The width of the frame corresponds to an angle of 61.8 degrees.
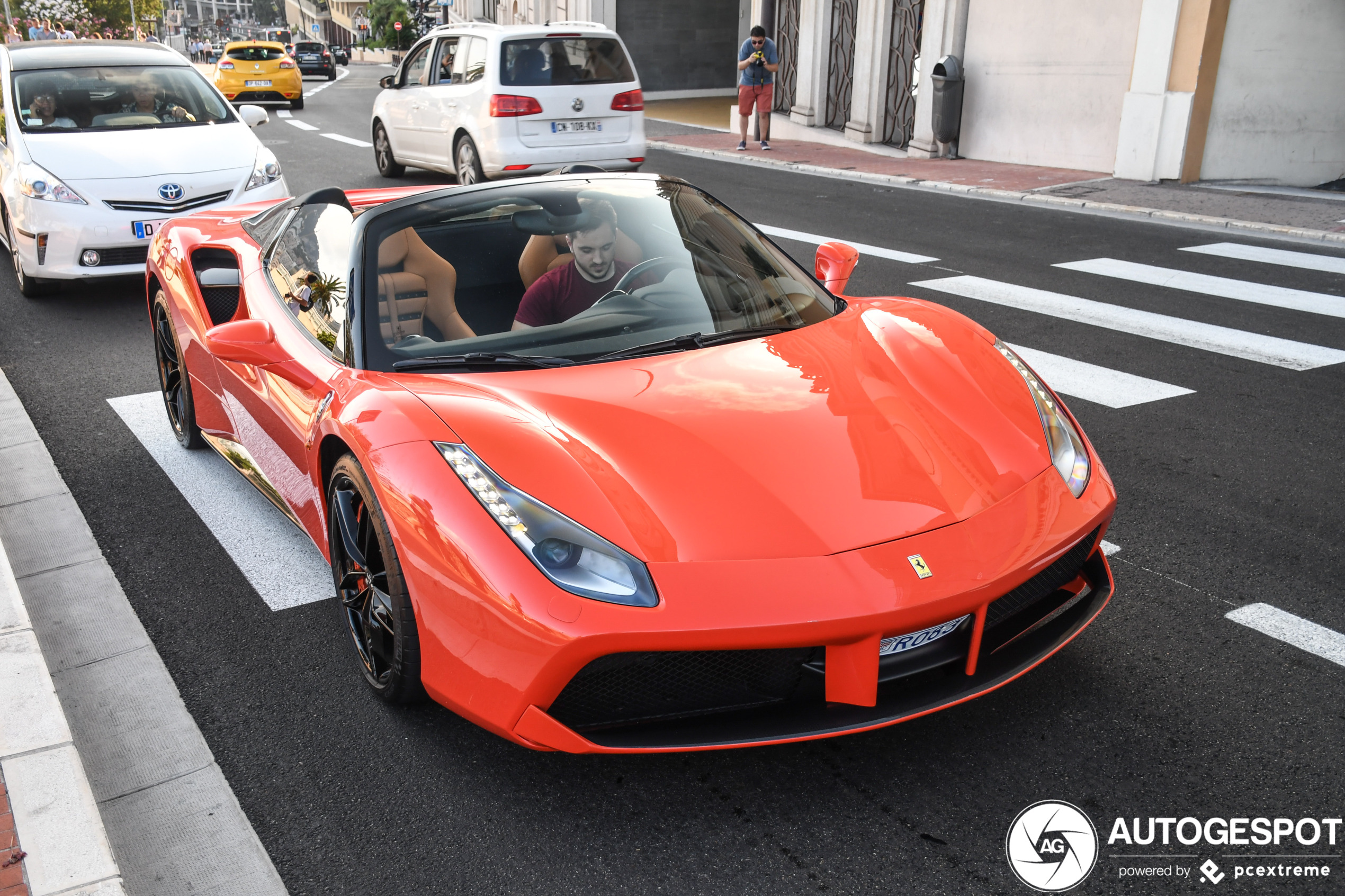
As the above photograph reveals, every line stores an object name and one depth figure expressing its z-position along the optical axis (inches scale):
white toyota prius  298.2
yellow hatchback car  1117.7
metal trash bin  664.4
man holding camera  722.8
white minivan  503.8
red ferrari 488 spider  96.6
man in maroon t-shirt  140.3
